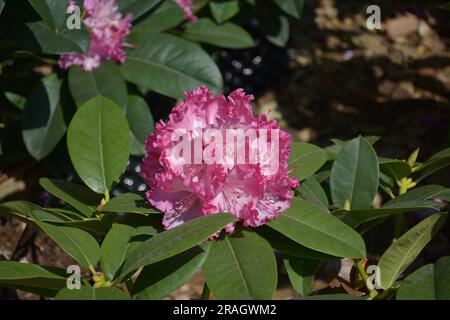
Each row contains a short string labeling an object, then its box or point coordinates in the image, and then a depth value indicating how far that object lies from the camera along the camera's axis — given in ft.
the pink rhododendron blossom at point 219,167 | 3.45
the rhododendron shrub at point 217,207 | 3.36
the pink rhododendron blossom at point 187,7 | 5.34
